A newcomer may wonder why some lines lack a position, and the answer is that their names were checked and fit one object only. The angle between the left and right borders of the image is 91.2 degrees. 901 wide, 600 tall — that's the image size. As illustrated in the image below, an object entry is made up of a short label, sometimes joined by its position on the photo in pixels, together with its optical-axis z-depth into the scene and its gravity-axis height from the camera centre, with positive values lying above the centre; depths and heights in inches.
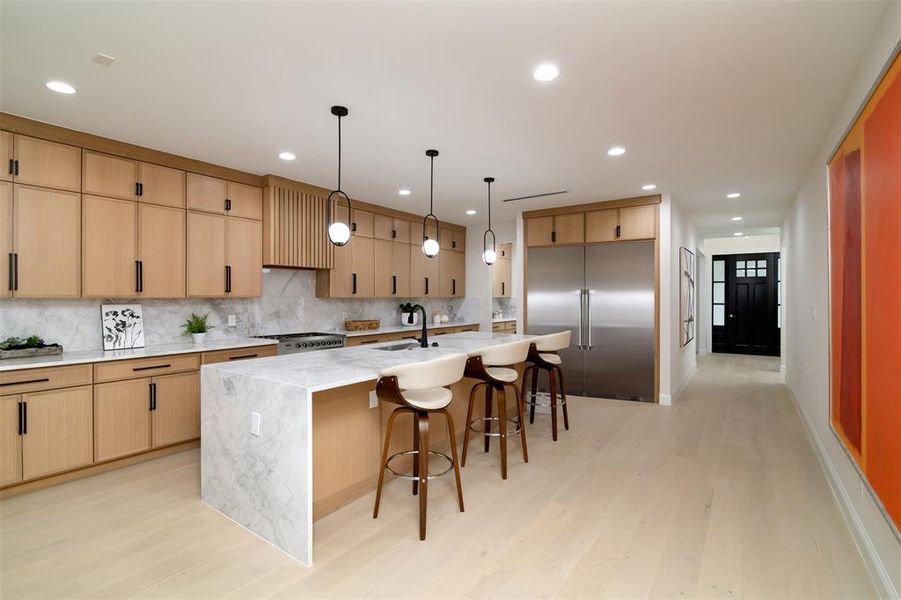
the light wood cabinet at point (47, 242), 124.1 +17.3
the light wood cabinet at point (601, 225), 225.3 +39.2
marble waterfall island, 87.6 -29.9
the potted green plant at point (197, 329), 165.5 -10.5
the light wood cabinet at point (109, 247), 136.9 +17.2
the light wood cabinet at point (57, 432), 117.8 -36.1
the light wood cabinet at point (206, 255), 161.6 +17.1
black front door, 379.2 -3.3
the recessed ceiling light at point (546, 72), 95.5 +50.5
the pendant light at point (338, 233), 124.6 +19.4
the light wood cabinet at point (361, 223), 228.7 +40.8
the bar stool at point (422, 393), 94.4 -21.4
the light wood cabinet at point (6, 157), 120.3 +39.7
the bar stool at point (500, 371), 130.0 -22.3
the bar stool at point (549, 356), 161.3 -20.9
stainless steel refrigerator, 219.6 -5.8
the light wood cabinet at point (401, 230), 253.8 +41.2
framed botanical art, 150.0 -8.5
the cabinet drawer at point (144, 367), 131.3 -20.8
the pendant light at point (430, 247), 161.2 +19.7
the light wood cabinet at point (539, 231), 244.4 +39.0
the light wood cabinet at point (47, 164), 123.6 +40.0
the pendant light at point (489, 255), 188.7 +19.5
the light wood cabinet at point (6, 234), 120.7 +18.5
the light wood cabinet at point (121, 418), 130.3 -35.7
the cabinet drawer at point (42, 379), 114.3 -21.0
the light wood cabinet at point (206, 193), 161.3 +40.5
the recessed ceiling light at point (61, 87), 104.0 +51.3
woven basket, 232.4 -12.7
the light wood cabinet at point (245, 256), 174.1 +18.0
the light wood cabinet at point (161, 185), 148.7 +40.2
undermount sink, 144.3 -15.5
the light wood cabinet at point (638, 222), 215.0 +38.7
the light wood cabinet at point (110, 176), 136.6 +40.0
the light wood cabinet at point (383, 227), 240.7 +40.9
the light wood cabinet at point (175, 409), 142.9 -36.1
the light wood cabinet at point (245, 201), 173.9 +40.4
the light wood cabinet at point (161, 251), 149.2 +17.5
